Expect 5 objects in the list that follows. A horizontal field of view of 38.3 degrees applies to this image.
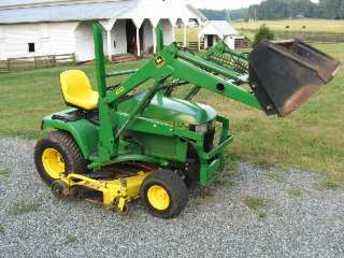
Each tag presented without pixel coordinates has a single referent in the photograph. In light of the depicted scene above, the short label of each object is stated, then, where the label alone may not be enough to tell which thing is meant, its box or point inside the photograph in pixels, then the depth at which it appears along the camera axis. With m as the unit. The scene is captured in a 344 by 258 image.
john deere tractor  5.02
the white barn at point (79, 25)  27.44
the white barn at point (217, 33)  36.15
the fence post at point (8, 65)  24.81
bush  34.78
